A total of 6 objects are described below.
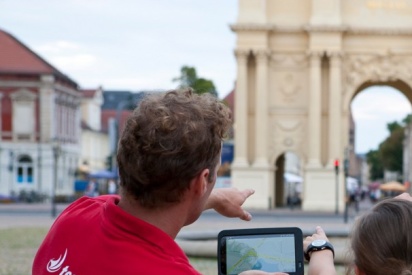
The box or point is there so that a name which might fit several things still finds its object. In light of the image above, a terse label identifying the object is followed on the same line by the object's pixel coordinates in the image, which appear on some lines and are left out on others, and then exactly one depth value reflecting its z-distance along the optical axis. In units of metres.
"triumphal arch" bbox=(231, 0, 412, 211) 55.09
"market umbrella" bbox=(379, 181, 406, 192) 72.06
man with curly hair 3.16
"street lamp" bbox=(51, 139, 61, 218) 53.72
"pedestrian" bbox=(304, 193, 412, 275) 3.15
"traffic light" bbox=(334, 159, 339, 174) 50.55
